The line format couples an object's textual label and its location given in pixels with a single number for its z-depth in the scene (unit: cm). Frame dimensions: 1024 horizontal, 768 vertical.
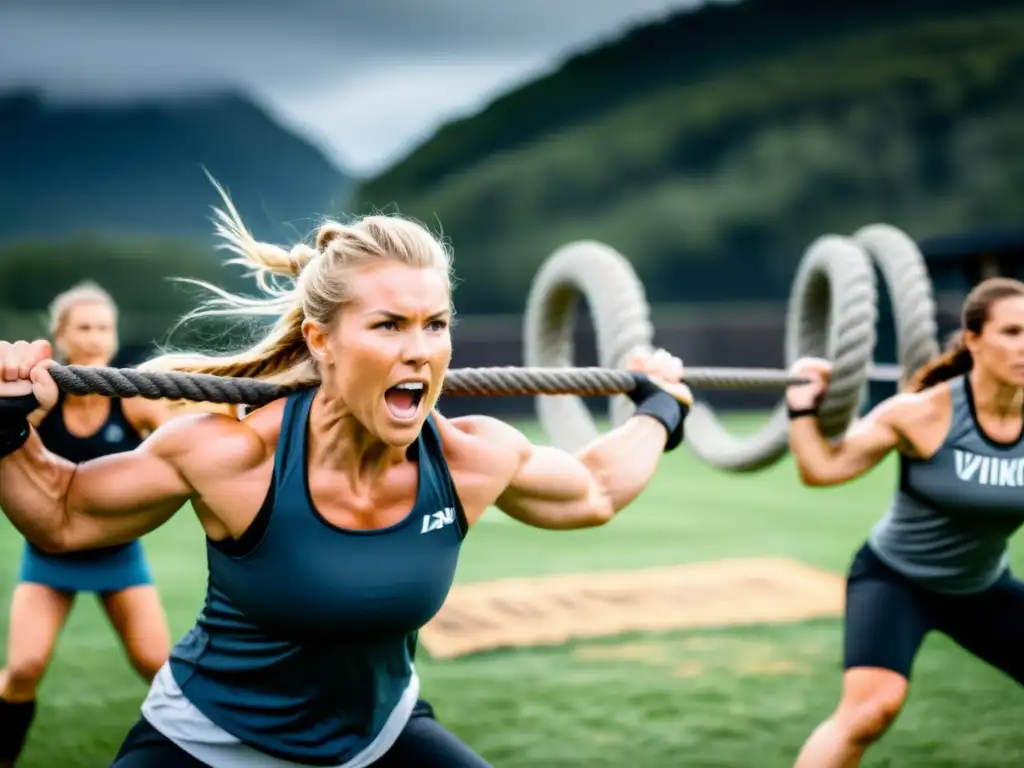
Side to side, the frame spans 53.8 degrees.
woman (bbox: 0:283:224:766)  288
